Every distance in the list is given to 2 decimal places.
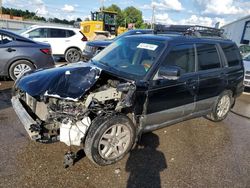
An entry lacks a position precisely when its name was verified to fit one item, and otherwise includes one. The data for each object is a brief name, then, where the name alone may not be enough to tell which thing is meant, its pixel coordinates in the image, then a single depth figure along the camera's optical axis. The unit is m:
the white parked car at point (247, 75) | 6.53
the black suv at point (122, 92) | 2.46
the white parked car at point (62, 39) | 8.46
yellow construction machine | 14.12
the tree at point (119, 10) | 52.19
